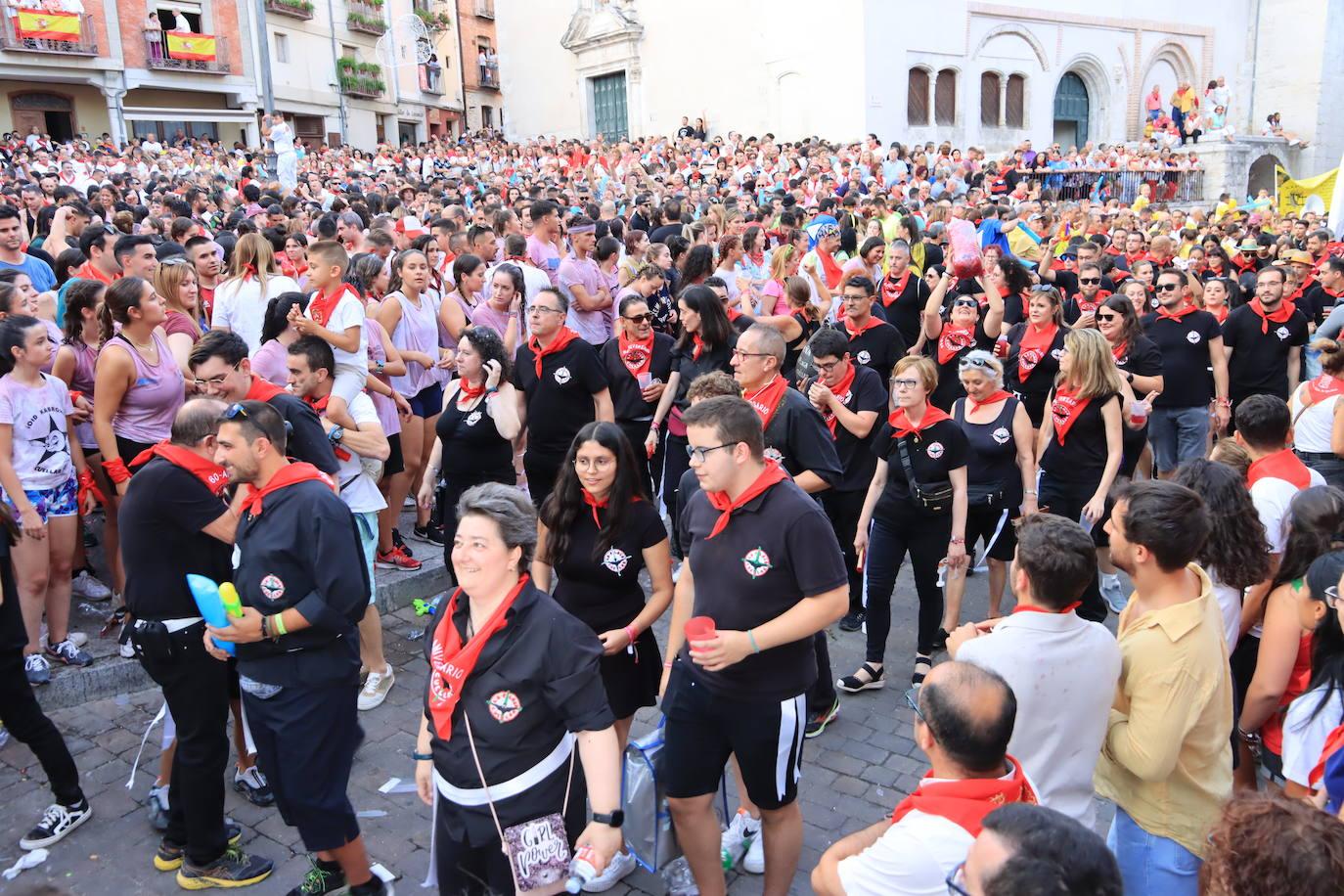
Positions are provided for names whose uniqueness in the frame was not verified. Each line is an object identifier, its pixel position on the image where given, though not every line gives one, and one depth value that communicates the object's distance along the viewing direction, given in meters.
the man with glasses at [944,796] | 2.25
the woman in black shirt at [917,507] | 5.34
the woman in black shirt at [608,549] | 3.99
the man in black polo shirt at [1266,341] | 8.37
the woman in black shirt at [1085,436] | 5.84
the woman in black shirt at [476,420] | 5.70
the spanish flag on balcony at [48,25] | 32.19
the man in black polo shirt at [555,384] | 5.96
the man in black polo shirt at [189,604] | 3.81
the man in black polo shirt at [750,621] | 3.35
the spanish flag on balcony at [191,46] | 35.66
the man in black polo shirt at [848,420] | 5.78
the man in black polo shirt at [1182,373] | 7.88
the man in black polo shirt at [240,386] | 4.38
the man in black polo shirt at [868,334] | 6.82
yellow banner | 23.56
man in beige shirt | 2.89
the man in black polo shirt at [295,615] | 3.54
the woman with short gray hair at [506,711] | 2.96
